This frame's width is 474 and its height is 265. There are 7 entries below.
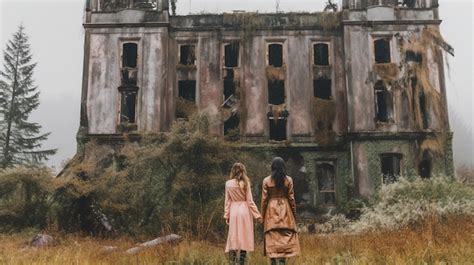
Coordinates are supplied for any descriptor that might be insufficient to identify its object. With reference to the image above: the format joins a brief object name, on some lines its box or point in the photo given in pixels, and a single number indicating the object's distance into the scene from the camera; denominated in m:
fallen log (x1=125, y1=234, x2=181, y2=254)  8.97
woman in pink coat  8.38
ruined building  25.78
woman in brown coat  7.77
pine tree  40.06
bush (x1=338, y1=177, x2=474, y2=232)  15.30
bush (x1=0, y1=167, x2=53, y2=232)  20.67
